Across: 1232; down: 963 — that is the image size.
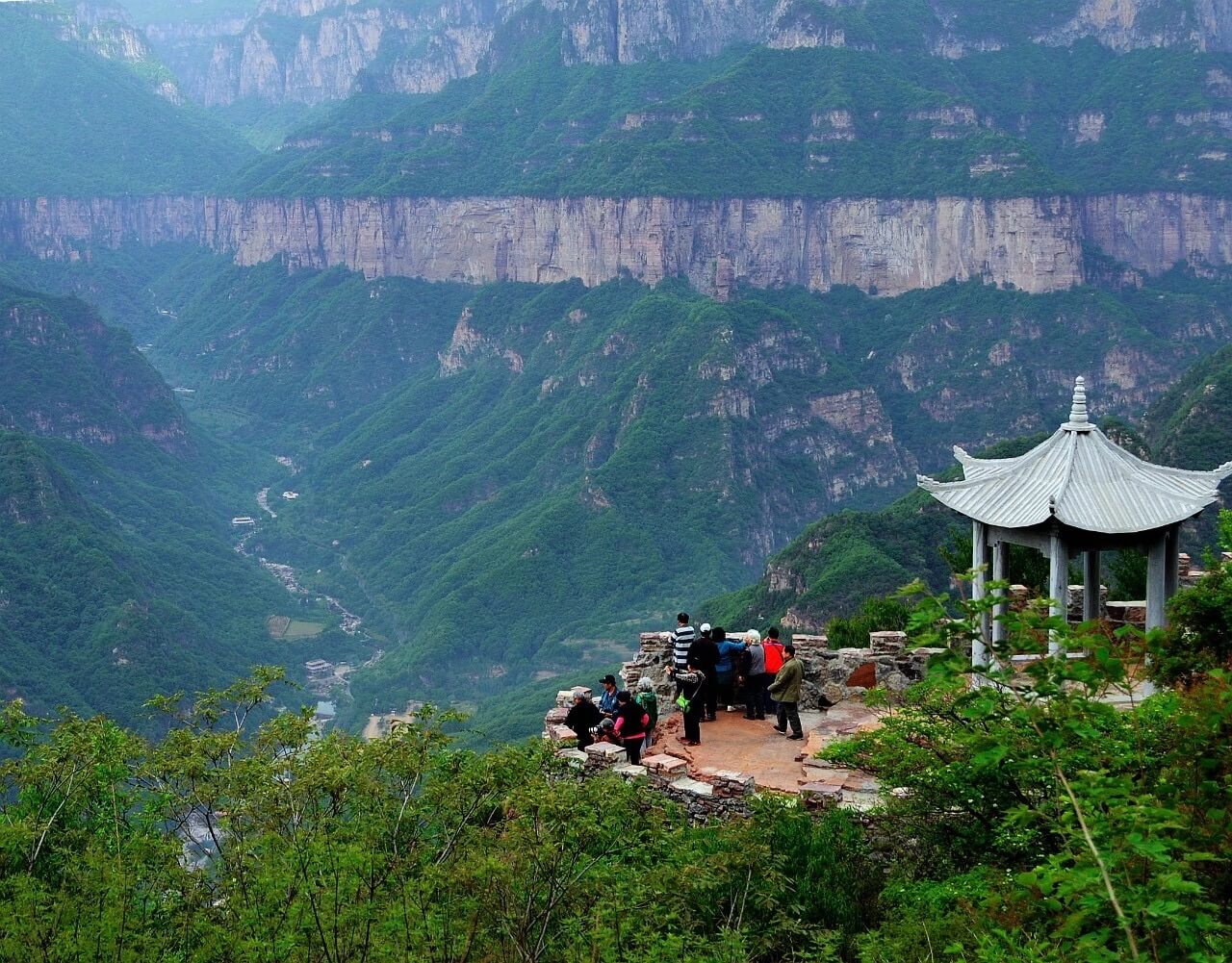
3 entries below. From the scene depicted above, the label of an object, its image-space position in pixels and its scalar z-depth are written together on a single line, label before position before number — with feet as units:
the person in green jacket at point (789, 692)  92.17
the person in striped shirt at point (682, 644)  97.60
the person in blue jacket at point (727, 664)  97.09
